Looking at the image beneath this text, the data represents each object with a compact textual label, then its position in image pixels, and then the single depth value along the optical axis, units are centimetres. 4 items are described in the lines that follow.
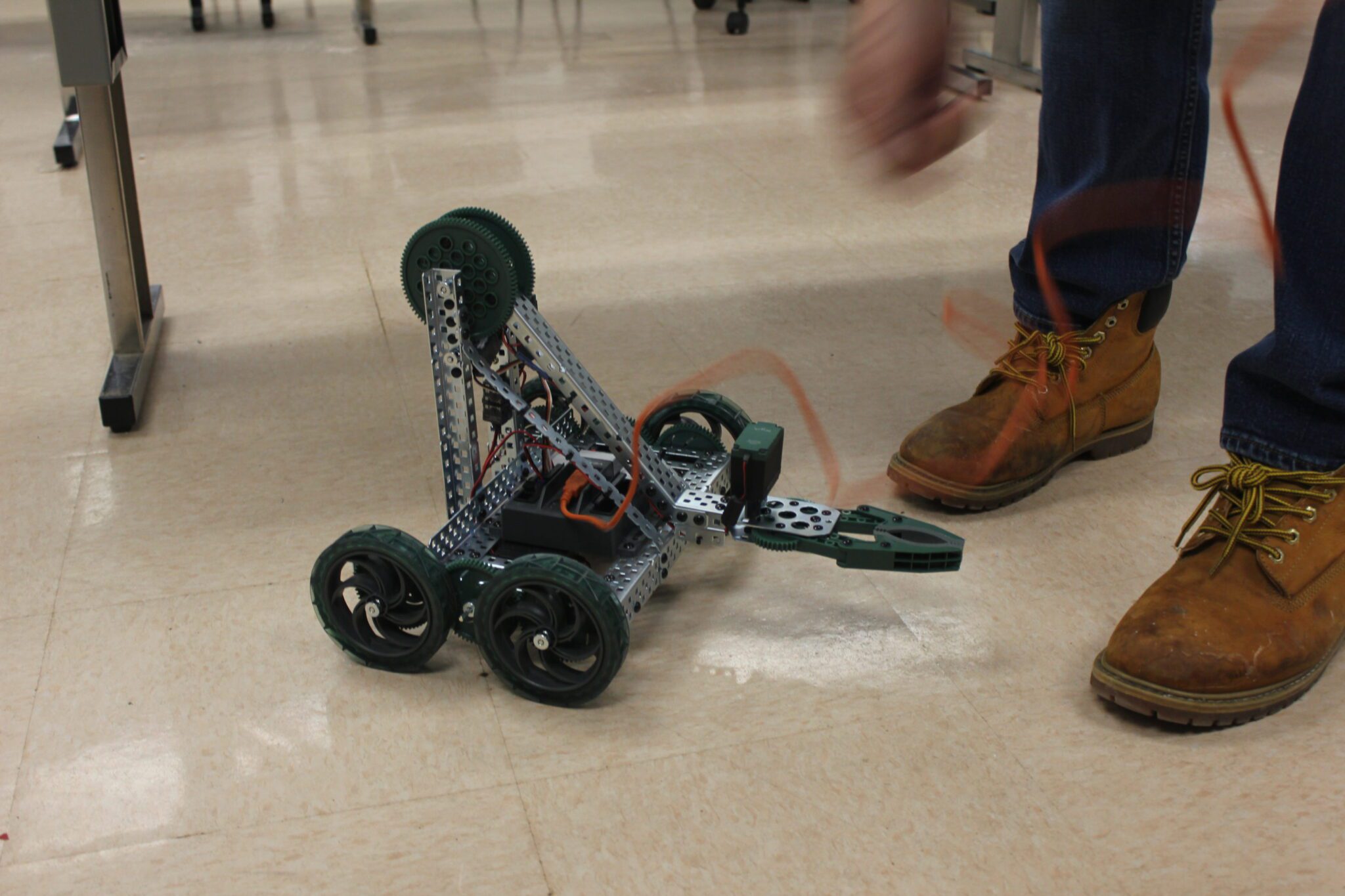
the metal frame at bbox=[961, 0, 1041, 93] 336
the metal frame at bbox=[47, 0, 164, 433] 153
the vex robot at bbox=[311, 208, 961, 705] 106
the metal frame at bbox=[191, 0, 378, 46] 418
